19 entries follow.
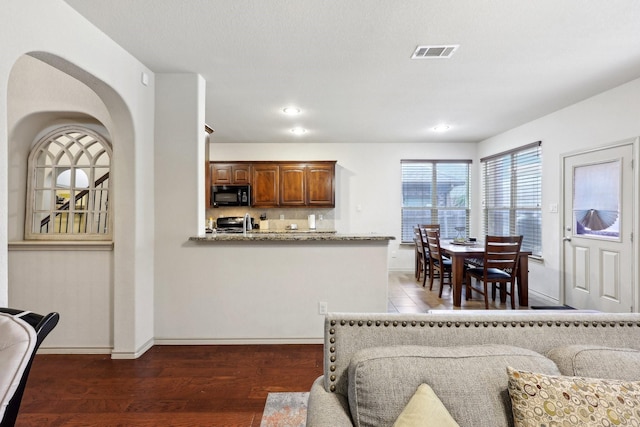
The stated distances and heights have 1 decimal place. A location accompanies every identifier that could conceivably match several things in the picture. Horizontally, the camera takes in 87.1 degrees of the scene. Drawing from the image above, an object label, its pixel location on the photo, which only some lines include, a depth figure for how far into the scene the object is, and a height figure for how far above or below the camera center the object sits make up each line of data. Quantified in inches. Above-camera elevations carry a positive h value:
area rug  77.3 -47.7
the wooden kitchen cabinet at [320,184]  242.8 +22.7
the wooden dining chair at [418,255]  228.8 -27.4
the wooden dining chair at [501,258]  161.5 -20.0
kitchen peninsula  122.7 -24.9
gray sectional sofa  40.9 -18.7
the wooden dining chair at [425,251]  213.9 -22.9
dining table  167.6 -27.5
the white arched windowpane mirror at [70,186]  119.6 +10.1
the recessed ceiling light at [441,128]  207.2 +55.6
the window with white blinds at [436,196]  262.8 +16.1
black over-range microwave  240.7 +14.3
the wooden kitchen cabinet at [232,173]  243.6 +30.3
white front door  136.9 -5.1
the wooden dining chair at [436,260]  190.7 -26.0
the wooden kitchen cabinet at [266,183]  242.7 +23.2
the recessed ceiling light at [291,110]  168.7 +53.9
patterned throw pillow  36.6 -20.6
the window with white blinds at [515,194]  193.9 +14.3
